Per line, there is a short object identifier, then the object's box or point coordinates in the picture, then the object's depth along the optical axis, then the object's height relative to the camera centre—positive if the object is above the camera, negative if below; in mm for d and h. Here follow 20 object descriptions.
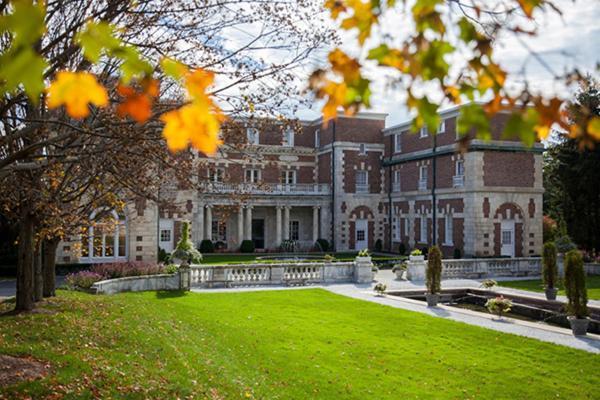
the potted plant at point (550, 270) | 18547 -1489
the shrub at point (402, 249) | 38719 -1665
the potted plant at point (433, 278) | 17656 -1673
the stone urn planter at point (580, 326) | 13188 -2348
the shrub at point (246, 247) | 40406 -1597
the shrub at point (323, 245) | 41719 -1487
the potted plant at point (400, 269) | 25216 -1992
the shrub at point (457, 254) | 33000 -1686
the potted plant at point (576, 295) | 13219 -1651
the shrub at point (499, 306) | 15336 -2193
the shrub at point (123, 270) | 21156 -1721
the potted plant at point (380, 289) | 19453 -2207
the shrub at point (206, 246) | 38803 -1509
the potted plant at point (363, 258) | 23892 -1403
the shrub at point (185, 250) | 20994 -949
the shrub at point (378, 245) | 42188 -1497
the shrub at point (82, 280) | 19125 -1912
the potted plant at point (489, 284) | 19828 -2065
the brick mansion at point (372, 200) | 32844 +1730
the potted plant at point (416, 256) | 25359 -1413
